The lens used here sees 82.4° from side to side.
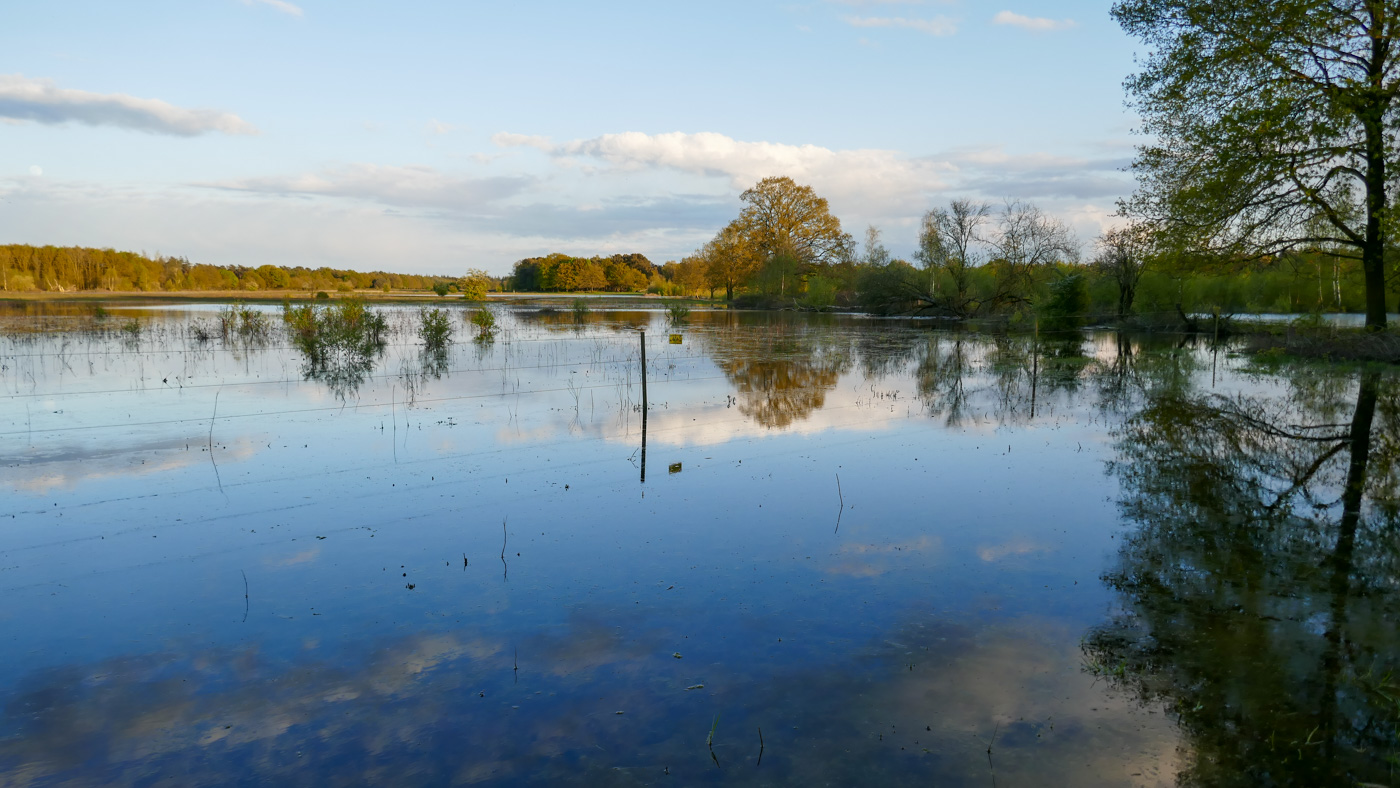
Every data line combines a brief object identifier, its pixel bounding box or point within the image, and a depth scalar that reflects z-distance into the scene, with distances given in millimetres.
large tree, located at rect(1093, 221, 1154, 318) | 37281
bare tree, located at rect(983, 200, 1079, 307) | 44344
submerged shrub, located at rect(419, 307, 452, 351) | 24812
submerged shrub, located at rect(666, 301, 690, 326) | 42750
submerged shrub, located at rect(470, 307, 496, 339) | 28859
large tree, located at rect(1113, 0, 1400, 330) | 19562
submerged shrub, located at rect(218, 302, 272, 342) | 27620
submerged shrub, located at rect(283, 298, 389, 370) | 21766
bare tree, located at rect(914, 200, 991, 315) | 45344
